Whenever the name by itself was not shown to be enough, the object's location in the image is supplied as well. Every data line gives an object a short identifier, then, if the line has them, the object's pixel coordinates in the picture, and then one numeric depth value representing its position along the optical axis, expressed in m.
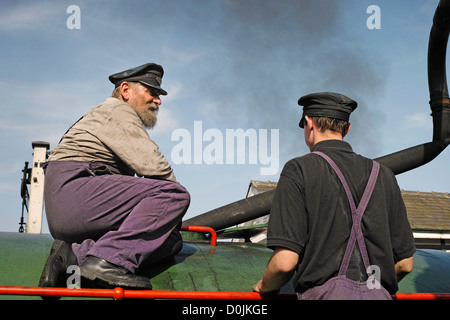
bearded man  2.66
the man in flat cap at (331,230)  2.16
